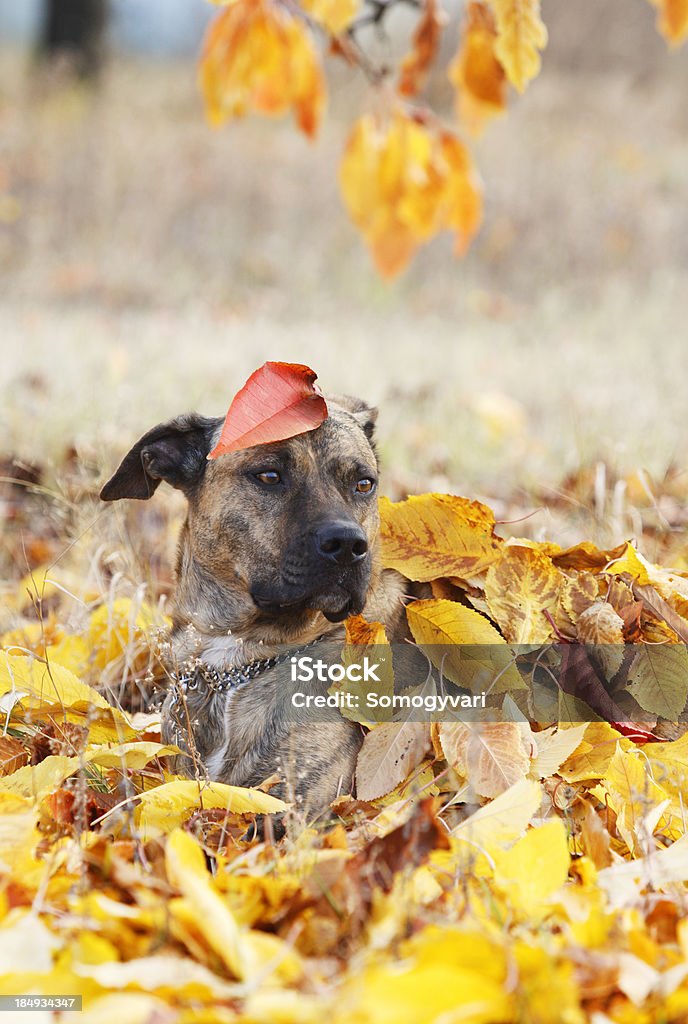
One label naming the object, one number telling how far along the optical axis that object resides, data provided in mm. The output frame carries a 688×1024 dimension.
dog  5133
